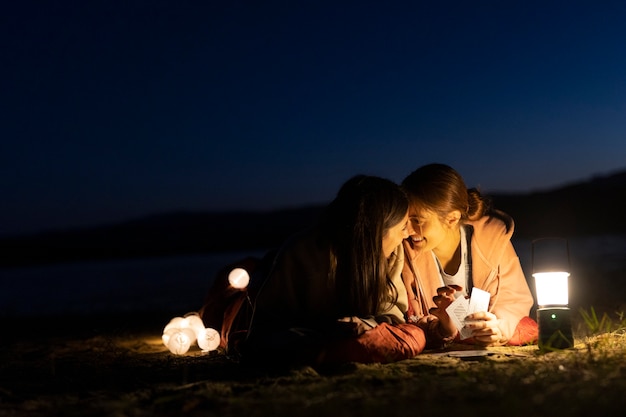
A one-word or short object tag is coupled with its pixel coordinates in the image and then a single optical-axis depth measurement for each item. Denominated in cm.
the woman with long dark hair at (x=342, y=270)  452
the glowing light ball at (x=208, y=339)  515
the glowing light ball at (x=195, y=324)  532
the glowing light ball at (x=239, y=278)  531
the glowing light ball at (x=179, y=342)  515
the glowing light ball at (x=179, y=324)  533
